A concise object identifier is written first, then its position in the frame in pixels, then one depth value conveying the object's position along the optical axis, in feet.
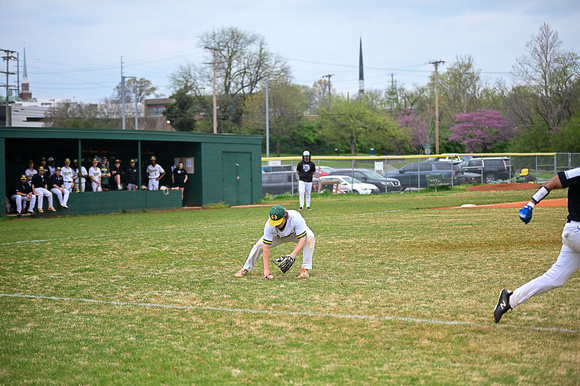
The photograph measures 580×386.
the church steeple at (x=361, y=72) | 439.63
